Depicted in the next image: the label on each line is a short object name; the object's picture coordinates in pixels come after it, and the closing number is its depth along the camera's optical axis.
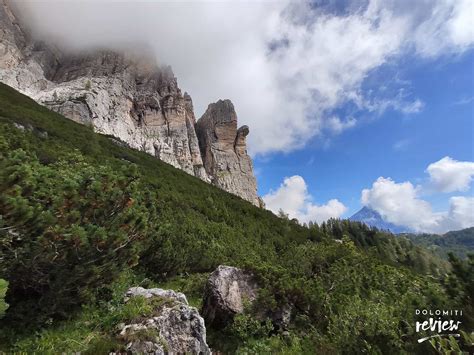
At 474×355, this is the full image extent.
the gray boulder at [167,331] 5.64
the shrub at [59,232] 5.18
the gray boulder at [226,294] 9.17
